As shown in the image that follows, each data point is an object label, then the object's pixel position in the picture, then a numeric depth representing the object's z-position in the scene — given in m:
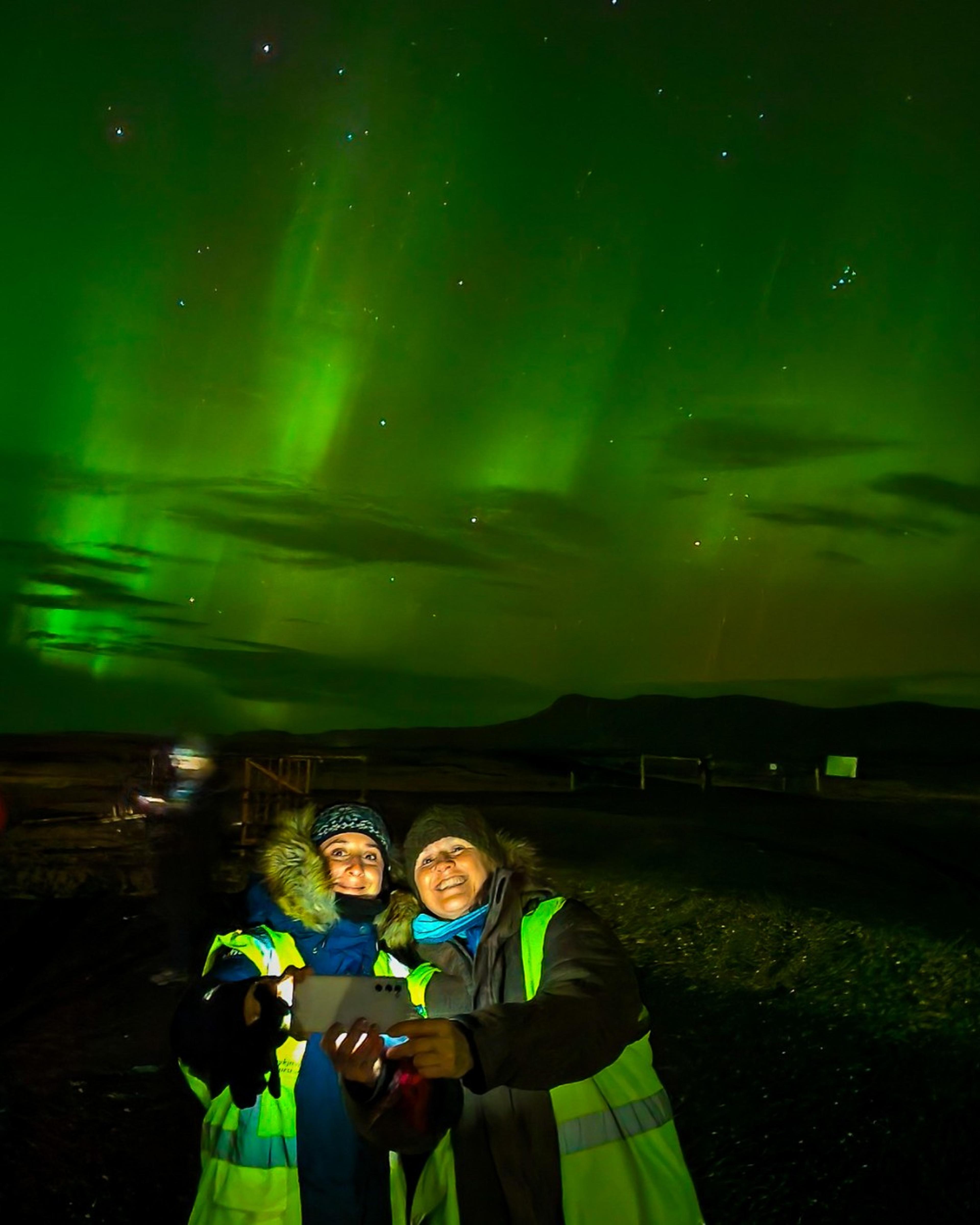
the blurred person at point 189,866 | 8.75
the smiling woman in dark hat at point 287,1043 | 2.69
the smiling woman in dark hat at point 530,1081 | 2.34
